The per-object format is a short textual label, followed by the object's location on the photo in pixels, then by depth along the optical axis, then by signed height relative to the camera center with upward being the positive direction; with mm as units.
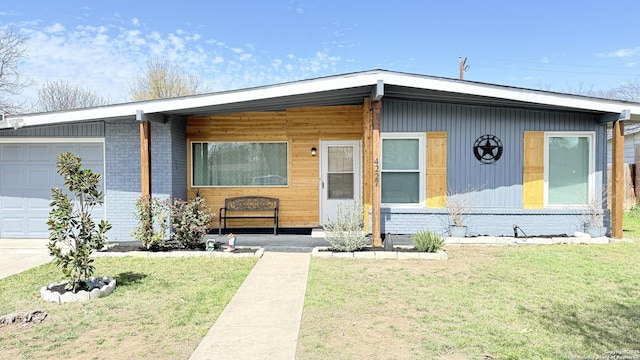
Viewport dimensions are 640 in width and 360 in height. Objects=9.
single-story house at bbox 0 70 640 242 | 7336 +282
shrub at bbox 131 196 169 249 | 6191 -771
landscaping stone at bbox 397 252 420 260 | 5855 -1295
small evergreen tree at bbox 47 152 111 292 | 4016 -538
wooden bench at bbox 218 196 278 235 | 8359 -700
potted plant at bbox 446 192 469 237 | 7219 -750
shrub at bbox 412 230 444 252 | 5996 -1107
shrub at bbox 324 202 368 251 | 6051 -979
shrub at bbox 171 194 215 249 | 6230 -831
